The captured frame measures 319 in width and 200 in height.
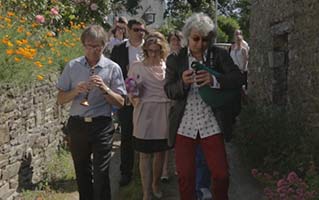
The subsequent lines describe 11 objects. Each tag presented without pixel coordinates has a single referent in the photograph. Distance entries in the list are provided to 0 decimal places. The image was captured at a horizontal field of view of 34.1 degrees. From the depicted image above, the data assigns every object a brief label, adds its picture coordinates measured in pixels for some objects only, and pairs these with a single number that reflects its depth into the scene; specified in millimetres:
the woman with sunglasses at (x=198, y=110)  4082
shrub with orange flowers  5156
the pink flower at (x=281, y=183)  3652
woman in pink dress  5059
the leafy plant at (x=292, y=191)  3526
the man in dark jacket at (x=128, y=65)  5785
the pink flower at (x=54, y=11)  8149
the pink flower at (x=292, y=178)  3660
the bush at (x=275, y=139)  5396
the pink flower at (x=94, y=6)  12692
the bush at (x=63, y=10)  7871
